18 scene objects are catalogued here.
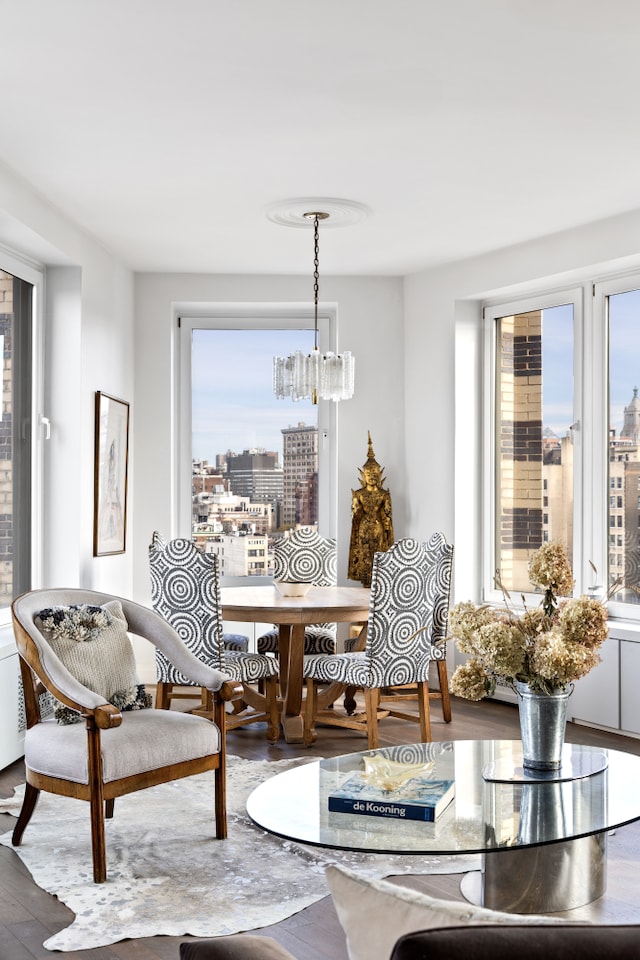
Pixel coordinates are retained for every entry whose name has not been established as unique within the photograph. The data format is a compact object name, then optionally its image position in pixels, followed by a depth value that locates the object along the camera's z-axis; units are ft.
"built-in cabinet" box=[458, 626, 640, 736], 16.40
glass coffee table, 7.45
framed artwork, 18.29
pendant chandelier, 16.33
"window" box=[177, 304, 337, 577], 21.80
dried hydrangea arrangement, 8.78
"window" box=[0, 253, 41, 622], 15.92
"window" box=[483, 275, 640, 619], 17.49
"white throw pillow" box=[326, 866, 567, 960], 3.19
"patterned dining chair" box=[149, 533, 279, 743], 14.87
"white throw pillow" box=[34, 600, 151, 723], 11.09
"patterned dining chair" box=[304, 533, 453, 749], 14.61
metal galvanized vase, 9.10
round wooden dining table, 15.20
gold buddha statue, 20.59
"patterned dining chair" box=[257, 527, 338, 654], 19.33
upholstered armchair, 10.01
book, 7.81
